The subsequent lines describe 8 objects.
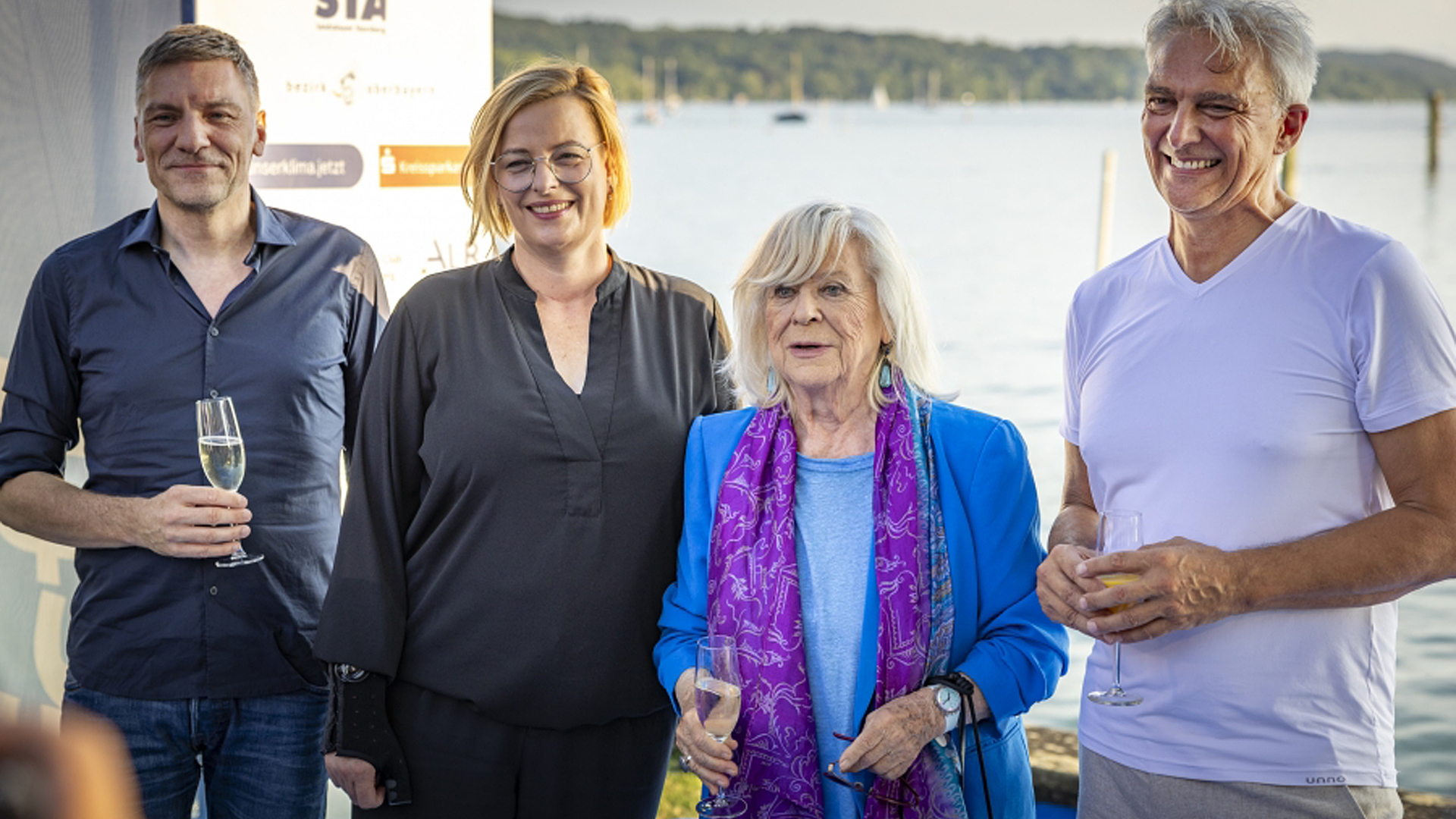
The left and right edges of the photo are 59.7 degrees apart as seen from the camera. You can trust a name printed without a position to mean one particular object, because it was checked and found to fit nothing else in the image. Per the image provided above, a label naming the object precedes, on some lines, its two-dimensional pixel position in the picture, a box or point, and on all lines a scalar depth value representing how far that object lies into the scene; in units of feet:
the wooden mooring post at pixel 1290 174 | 50.14
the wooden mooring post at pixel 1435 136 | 76.74
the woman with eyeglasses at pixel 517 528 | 7.97
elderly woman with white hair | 7.22
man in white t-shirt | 6.30
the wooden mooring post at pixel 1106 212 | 36.94
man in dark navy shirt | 8.58
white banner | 11.22
